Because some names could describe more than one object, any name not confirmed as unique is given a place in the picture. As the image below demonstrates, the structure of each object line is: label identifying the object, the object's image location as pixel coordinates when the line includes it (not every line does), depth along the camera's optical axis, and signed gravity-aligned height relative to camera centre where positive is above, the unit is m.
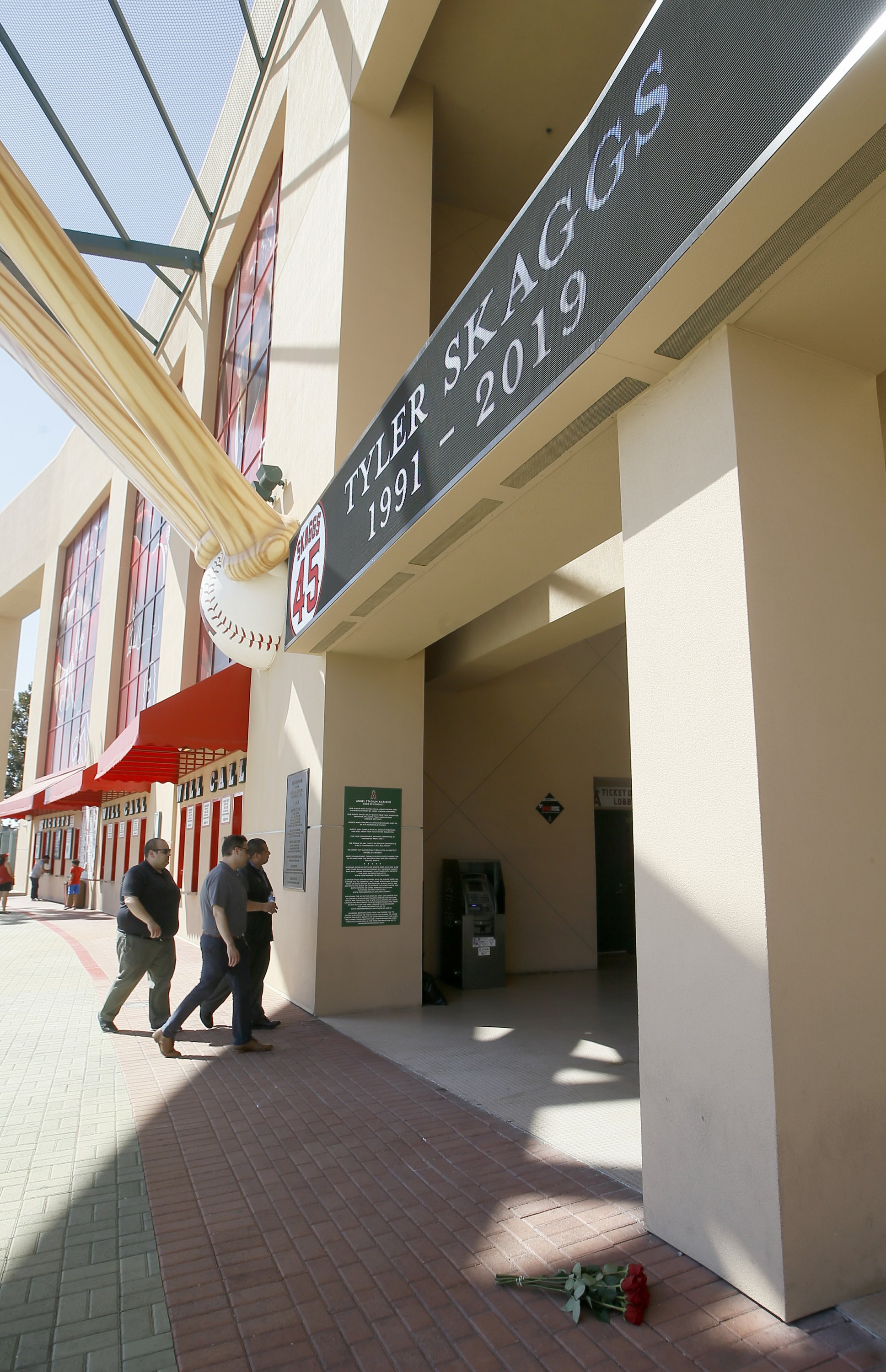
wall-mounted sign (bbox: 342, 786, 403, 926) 7.89 -0.11
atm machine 9.38 -0.93
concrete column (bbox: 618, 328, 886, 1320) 2.75 +0.11
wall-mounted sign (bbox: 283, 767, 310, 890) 8.23 +0.11
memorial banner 2.52 +2.39
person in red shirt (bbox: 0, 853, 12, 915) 20.44 -0.82
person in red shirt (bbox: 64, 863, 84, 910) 22.67 -1.09
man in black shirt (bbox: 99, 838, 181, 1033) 6.59 -0.65
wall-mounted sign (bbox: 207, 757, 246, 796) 11.57 +1.00
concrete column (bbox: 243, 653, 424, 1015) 7.75 +0.29
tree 55.91 +6.95
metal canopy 12.62 +12.10
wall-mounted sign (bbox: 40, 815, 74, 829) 26.75 +0.77
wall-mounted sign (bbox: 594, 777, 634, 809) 11.65 +0.74
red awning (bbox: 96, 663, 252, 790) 9.98 +1.48
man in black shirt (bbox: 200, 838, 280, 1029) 6.78 -0.63
